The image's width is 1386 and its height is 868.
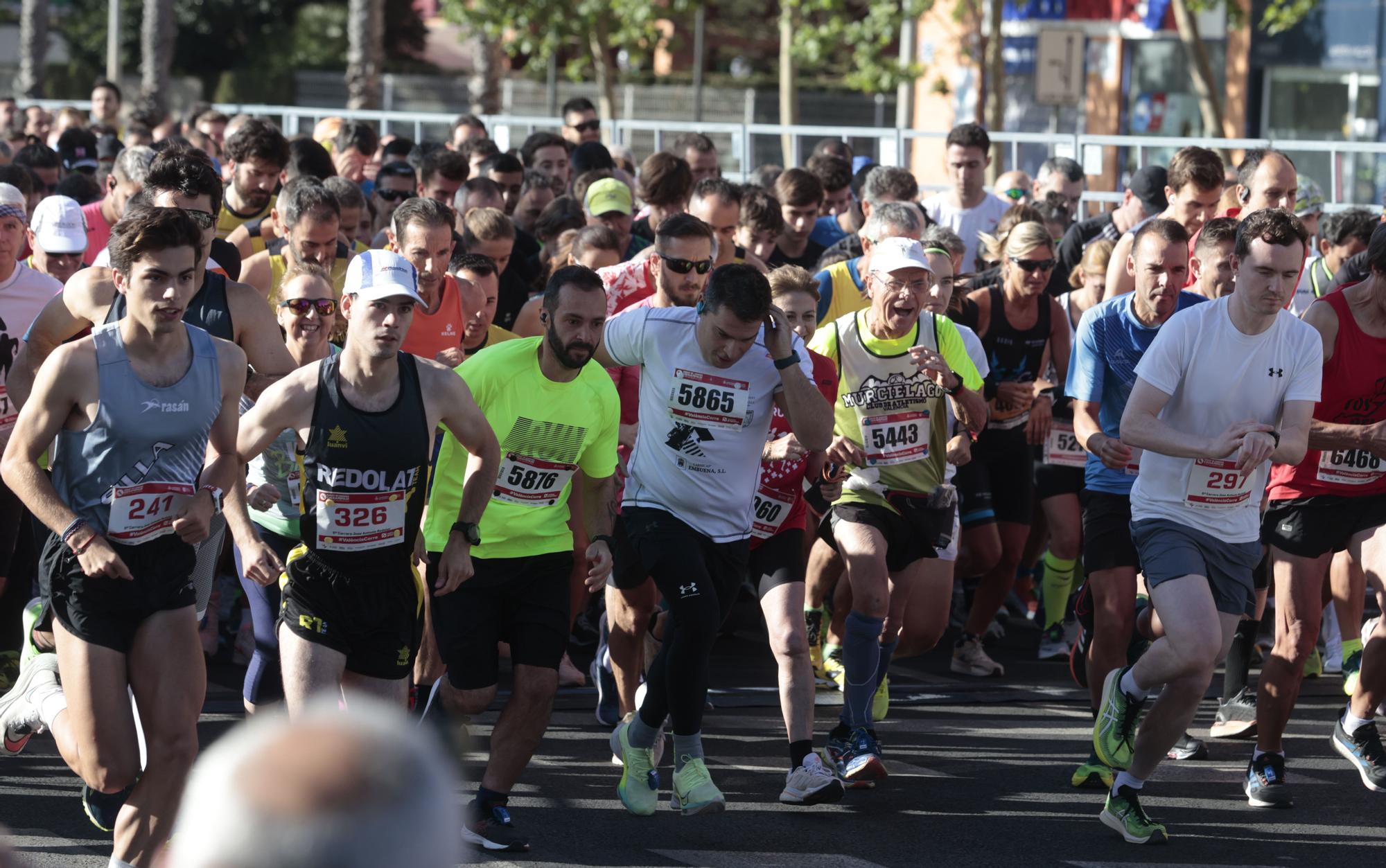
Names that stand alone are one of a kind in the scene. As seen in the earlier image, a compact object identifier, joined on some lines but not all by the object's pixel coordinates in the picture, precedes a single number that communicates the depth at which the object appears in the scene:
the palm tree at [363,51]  59.31
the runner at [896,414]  13.57
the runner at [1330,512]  12.99
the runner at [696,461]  11.97
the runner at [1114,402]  13.29
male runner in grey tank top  9.45
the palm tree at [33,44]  68.56
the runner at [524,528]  11.39
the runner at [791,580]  12.27
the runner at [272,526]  11.74
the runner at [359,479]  10.31
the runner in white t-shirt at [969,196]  22.08
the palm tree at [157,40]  63.87
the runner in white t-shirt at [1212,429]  11.70
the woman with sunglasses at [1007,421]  16.62
